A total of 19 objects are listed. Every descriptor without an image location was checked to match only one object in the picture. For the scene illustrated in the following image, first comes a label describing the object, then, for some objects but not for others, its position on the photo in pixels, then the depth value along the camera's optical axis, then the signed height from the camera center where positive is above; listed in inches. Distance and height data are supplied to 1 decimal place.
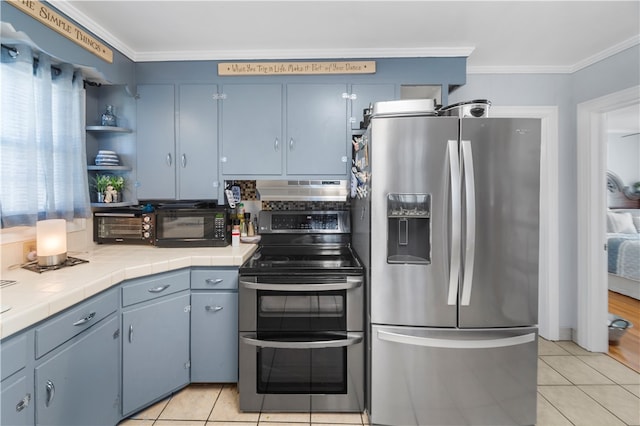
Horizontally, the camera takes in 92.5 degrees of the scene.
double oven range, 73.5 -30.6
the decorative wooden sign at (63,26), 63.0 +42.6
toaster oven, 93.3 -5.2
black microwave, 92.4 -5.1
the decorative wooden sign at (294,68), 92.4 +43.3
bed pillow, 193.3 -9.2
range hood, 95.7 +6.3
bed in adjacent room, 155.6 -27.9
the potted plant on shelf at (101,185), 92.1 +7.6
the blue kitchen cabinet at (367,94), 93.2 +35.3
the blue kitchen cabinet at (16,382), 42.1 -24.7
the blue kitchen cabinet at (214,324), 80.2 -30.0
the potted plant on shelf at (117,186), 93.7 +7.4
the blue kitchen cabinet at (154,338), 70.1 -31.0
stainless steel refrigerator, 65.7 -13.0
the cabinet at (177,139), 95.3 +22.1
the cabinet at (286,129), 93.7 +24.8
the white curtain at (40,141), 64.9 +16.3
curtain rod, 65.5 +34.8
